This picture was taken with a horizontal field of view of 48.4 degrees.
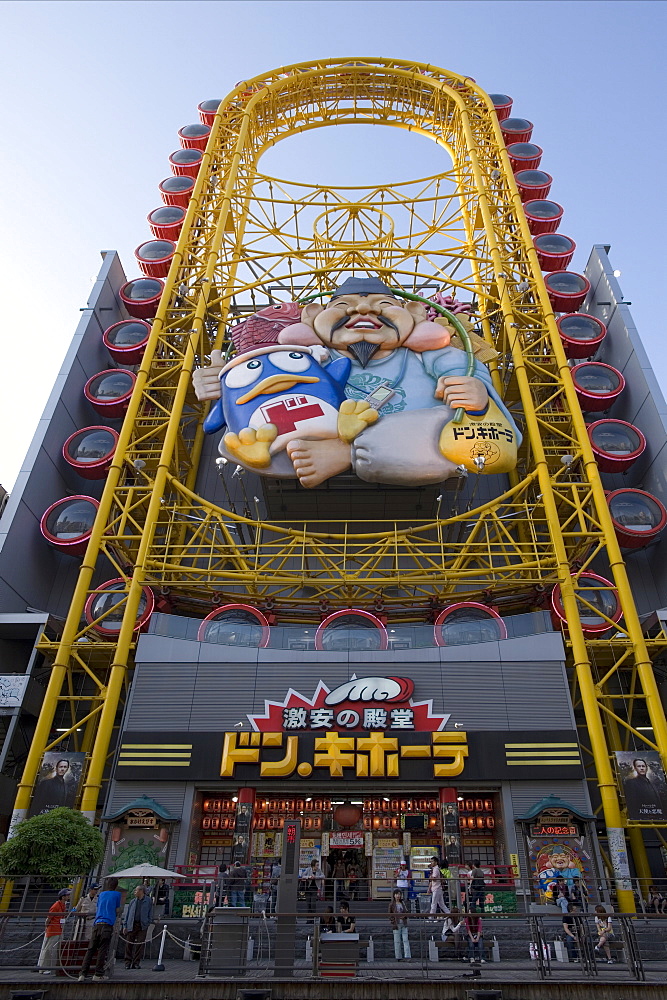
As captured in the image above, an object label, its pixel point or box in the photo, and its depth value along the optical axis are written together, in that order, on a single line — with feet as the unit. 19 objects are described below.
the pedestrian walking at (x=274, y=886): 55.80
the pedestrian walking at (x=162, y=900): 55.42
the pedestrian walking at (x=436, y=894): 49.44
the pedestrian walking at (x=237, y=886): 51.98
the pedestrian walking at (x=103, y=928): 40.55
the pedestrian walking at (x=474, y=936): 42.57
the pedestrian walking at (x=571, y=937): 44.42
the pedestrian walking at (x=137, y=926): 44.52
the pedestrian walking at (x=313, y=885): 52.80
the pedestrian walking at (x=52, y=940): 42.46
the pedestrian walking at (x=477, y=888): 52.46
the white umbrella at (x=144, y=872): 50.60
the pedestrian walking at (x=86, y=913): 43.34
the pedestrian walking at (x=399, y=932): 45.42
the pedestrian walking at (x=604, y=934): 44.90
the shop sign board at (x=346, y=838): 76.69
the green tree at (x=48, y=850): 51.03
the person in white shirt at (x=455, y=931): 44.13
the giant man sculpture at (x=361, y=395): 94.12
